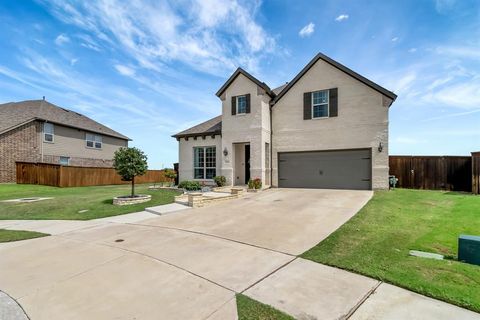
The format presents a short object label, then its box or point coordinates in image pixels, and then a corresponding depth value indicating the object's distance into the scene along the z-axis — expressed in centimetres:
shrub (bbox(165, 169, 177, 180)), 1675
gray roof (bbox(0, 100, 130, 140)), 2011
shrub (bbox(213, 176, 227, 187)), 1477
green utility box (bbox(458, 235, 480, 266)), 420
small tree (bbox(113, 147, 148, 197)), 1128
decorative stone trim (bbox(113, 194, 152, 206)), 1120
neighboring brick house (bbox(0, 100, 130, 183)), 1922
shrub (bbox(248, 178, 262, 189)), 1388
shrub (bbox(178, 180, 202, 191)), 1428
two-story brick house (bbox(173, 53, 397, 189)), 1299
